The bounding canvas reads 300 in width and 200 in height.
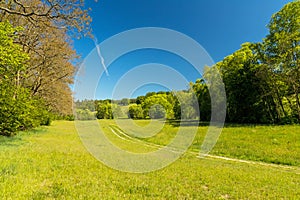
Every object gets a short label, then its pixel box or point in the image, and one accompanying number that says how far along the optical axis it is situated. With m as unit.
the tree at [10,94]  11.32
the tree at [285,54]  27.84
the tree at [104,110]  95.94
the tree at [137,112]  73.06
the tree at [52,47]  12.22
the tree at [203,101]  47.89
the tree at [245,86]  35.25
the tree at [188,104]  56.15
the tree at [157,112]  59.61
